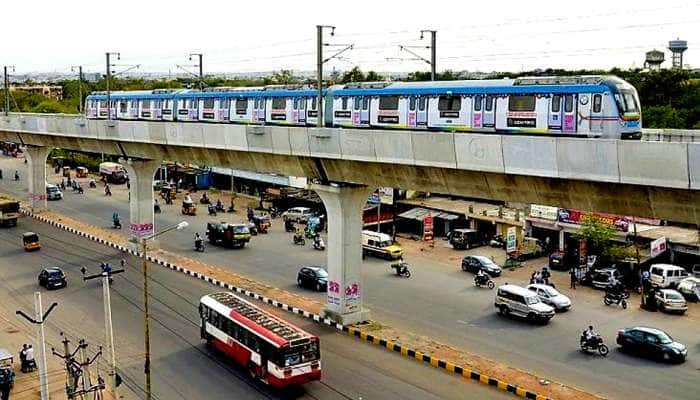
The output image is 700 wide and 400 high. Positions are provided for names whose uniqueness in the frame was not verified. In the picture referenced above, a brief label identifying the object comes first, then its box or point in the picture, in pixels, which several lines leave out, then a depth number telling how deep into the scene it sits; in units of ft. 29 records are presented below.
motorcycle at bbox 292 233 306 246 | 156.35
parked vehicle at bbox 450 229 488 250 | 152.15
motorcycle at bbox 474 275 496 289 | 120.78
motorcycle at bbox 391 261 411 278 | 127.85
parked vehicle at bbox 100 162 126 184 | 263.90
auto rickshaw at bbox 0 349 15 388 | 75.31
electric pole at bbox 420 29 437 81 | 109.19
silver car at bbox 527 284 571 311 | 106.22
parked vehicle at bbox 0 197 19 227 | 173.99
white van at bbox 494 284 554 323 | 99.30
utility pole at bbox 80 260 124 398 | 69.24
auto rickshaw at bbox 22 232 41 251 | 146.92
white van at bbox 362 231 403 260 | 141.90
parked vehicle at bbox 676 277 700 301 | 115.03
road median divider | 74.43
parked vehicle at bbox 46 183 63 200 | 223.10
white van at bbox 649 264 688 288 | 119.14
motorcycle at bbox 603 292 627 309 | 110.60
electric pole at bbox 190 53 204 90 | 154.98
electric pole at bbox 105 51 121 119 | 158.57
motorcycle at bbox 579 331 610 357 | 86.89
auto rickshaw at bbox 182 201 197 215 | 195.52
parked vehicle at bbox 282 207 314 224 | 181.27
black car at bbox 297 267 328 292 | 116.06
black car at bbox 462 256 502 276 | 129.18
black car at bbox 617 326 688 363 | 85.25
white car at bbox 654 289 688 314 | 107.24
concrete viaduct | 60.85
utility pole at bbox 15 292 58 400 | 65.68
